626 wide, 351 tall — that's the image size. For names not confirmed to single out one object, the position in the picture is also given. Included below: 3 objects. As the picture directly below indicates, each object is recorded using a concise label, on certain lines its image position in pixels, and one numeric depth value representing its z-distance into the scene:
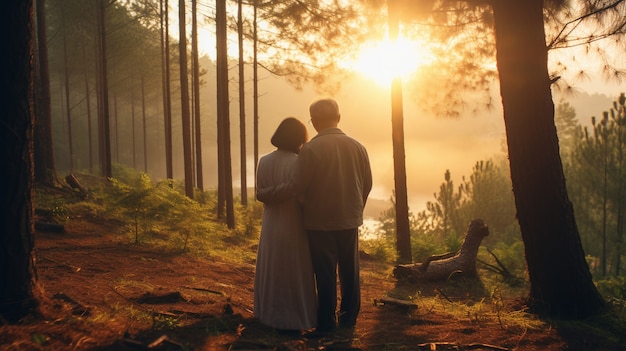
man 4.11
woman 4.07
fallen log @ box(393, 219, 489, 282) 8.00
